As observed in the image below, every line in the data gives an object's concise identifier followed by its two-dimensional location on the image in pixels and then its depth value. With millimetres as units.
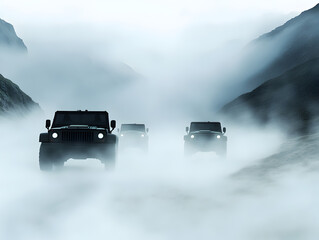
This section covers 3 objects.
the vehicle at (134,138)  29156
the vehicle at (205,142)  25109
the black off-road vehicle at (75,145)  16578
